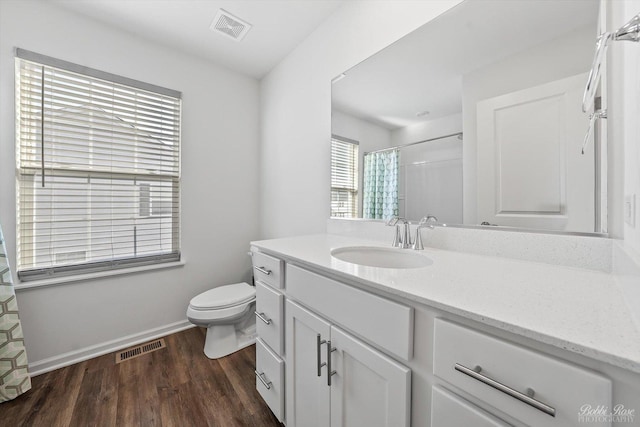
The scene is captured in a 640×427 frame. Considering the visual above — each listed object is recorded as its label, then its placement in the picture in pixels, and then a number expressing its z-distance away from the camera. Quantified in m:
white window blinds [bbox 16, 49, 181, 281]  1.60
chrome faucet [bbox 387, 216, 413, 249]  1.20
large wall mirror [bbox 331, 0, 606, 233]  0.83
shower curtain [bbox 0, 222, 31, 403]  1.38
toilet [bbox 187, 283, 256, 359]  1.71
